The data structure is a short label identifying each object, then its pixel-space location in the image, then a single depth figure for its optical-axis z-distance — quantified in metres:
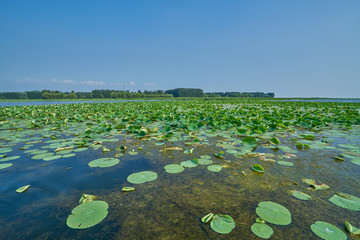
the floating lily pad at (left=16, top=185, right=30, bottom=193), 1.44
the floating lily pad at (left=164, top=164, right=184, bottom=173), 1.88
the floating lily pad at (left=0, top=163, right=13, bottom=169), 1.98
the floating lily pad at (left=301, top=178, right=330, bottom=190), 1.48
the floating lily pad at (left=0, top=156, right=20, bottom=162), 2.19
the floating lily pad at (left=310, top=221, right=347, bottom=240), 0.95
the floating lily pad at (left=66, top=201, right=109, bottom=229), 1.07
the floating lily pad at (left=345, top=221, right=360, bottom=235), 0.97
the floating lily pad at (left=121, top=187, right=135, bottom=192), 1.47
